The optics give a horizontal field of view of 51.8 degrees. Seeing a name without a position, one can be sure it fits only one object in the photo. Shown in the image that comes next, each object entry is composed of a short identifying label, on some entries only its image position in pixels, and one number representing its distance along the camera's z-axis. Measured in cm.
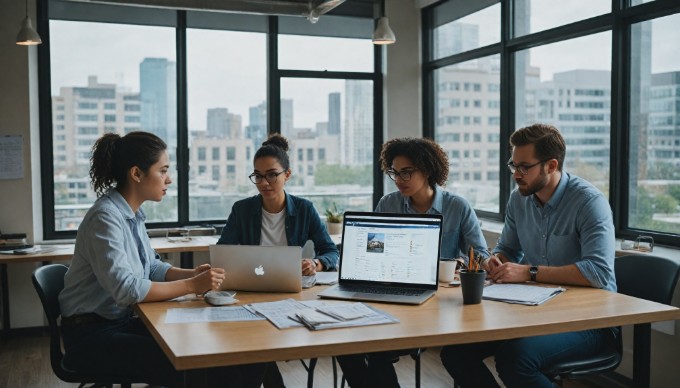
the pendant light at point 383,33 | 495
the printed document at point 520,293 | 241
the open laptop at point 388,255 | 257
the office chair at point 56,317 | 252
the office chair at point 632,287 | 255
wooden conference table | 186
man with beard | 249
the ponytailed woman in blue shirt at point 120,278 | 239
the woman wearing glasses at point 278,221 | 315
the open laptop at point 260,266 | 257
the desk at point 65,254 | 456
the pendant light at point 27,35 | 461
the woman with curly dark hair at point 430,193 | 316
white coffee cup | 276
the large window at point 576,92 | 380
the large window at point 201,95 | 546
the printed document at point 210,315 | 217
